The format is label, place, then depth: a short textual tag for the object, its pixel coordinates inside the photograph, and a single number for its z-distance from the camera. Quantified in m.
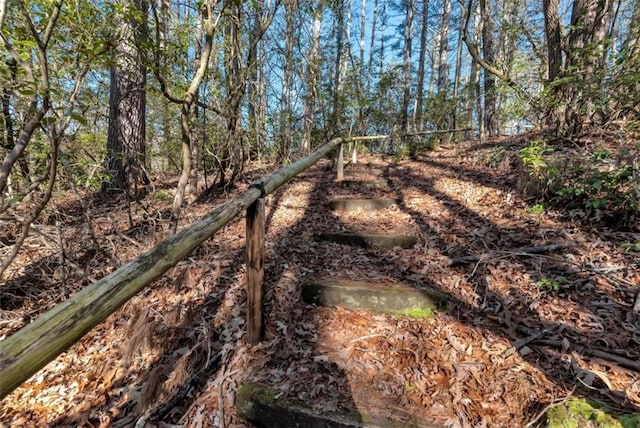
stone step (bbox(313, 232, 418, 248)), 3.33
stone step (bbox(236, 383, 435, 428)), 1.58
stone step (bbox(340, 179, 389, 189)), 5.36
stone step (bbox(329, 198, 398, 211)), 4.40
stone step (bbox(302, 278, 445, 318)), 2.39
